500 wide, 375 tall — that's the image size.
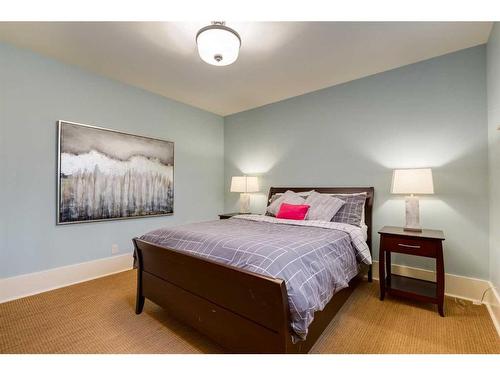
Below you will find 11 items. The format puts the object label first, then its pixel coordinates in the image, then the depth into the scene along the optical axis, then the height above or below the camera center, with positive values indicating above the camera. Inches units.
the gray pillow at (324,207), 102.5 -9.0
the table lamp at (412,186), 85.5 +0.4
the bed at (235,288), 45.8 -24.7
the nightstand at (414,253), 76.8 -24.5
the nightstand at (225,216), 142.9 -18.1
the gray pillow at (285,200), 116.8 -6.9
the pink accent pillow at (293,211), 106.4 -11.5
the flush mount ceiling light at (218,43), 69.6 +44.7
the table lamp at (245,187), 147.2 +0.1
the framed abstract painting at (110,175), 102.5 +6.3
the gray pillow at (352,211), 101.0 -10.6
